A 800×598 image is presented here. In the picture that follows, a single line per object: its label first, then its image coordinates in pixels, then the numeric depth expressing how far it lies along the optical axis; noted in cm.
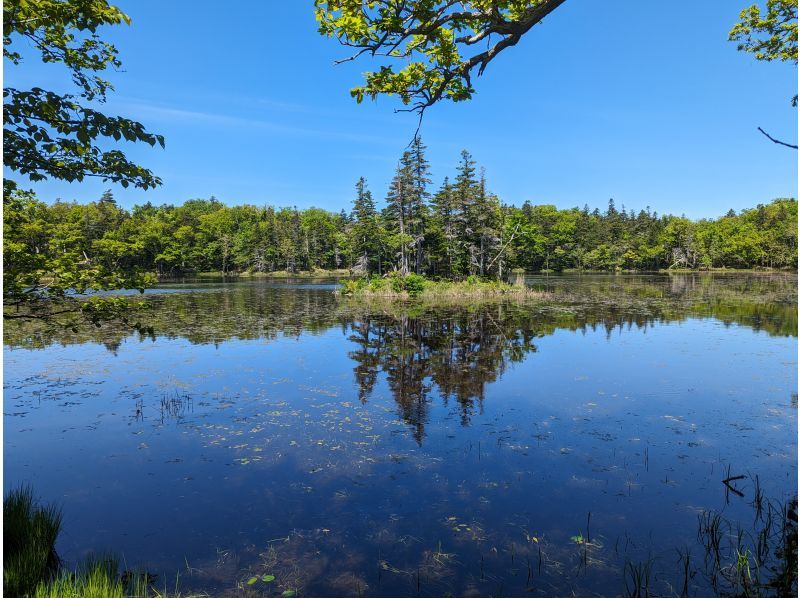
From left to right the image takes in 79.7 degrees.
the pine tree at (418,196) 4994
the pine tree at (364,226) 5747
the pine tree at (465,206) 5062
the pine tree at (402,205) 4888
